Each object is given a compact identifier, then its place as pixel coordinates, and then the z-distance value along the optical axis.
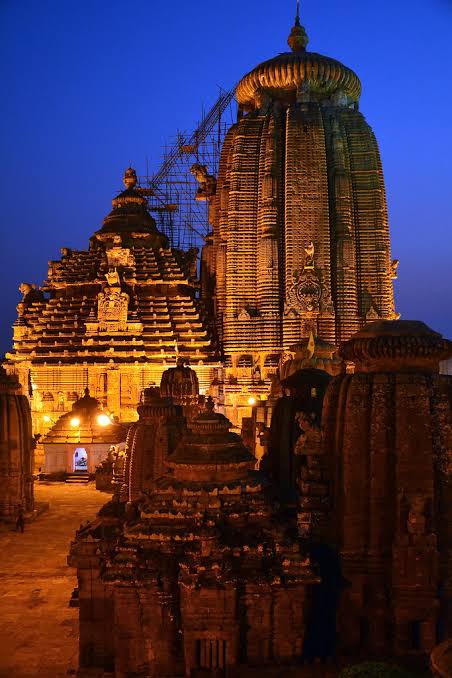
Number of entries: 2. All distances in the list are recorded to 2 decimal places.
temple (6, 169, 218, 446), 37.00
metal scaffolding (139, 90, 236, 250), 51.91
